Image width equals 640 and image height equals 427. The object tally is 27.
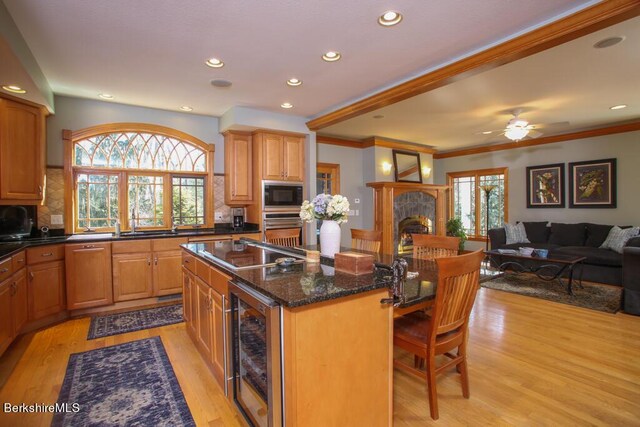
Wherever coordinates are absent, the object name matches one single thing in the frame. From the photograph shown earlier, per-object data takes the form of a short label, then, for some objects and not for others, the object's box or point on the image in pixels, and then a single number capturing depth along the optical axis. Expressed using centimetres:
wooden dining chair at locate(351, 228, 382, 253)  300
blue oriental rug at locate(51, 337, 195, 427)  193
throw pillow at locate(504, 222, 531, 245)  625
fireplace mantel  642
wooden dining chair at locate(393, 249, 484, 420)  174
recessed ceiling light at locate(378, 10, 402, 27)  224
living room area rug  399
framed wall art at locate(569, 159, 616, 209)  567
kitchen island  136
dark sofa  482
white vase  228
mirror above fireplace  686
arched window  411
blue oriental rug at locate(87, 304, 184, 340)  330
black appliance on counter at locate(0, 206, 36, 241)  338
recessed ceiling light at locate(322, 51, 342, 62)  285
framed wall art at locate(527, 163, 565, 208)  630
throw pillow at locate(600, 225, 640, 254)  491
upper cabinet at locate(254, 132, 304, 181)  469
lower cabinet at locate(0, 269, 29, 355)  252
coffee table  443
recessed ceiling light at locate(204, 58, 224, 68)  297
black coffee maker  502
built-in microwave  468
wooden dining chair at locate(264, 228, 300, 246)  333
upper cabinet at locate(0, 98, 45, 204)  303
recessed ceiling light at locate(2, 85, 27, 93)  287
